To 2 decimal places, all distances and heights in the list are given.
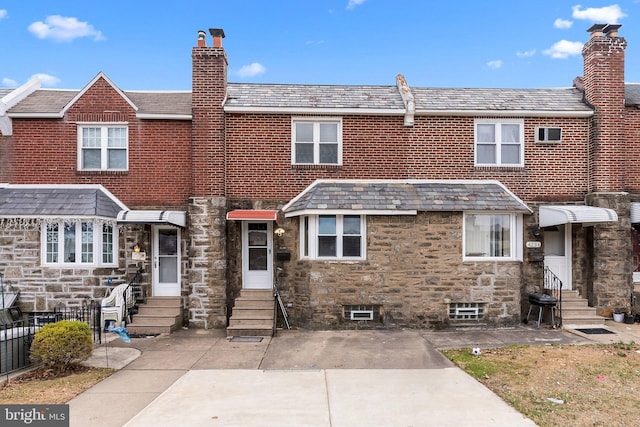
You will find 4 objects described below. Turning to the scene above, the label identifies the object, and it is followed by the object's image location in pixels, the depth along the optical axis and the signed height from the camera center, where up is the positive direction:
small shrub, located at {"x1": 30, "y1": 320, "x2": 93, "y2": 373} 7.02 -2.36
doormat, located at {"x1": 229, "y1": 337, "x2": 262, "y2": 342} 9.70 -3.07
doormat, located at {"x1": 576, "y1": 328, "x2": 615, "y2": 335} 10.12 -2.97
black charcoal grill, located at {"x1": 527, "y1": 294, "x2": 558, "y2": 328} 10.65 -2.30
